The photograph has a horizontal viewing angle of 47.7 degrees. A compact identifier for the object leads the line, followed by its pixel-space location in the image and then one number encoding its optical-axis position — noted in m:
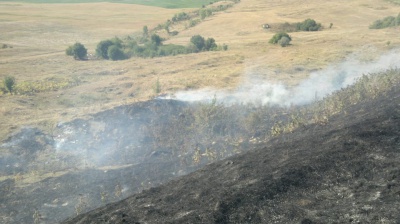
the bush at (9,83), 33.34
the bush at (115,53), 46.00
